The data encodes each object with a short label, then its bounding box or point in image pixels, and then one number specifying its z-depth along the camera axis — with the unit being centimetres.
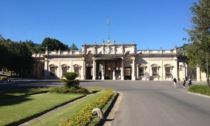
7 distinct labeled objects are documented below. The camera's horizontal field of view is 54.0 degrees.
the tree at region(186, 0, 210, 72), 2119
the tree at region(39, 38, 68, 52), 8036
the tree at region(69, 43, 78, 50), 9836
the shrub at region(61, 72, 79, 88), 2061
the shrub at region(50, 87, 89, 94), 1951
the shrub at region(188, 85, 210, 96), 2007
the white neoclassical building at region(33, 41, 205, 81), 5614
